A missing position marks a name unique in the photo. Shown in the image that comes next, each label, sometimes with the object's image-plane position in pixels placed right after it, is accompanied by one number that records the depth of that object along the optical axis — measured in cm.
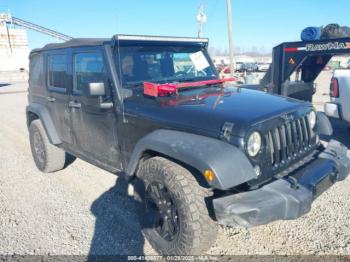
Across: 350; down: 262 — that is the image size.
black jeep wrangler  248
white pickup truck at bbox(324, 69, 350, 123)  534
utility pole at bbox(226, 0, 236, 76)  1622
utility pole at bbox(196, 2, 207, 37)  1675
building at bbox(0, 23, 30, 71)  5594
